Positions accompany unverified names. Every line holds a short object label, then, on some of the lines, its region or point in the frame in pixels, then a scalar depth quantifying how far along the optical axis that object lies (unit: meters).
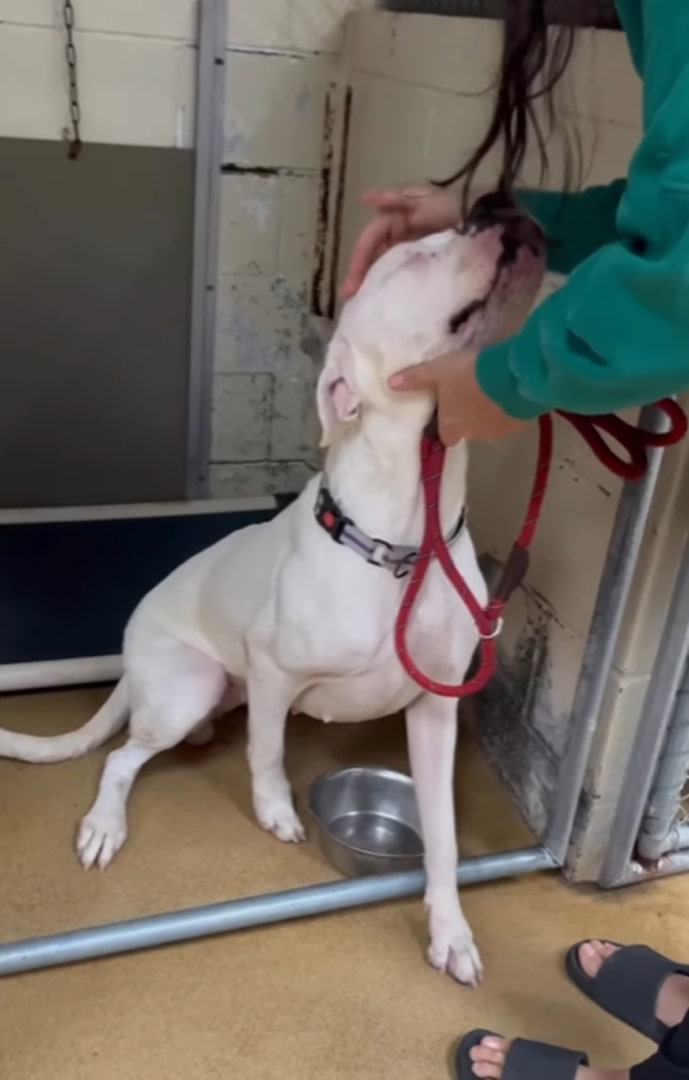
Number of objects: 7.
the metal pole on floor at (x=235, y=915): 1.56
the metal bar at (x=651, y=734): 1.59
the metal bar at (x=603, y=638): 1.52
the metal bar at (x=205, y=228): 2.45
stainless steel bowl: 1.91
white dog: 1.33
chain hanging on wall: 2.35
